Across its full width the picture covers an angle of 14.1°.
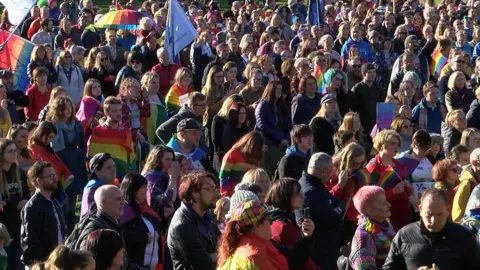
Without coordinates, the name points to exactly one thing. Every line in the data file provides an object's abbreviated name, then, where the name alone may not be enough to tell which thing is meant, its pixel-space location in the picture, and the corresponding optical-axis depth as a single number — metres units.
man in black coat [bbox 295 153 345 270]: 15.56
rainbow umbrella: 33.53
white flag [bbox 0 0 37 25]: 24.54
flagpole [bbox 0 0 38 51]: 24.40
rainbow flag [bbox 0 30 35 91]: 24.76
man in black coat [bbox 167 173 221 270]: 13.39
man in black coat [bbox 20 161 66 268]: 15.48
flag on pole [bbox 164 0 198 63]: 28.52
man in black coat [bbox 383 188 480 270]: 12.45
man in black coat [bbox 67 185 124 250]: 13.77
